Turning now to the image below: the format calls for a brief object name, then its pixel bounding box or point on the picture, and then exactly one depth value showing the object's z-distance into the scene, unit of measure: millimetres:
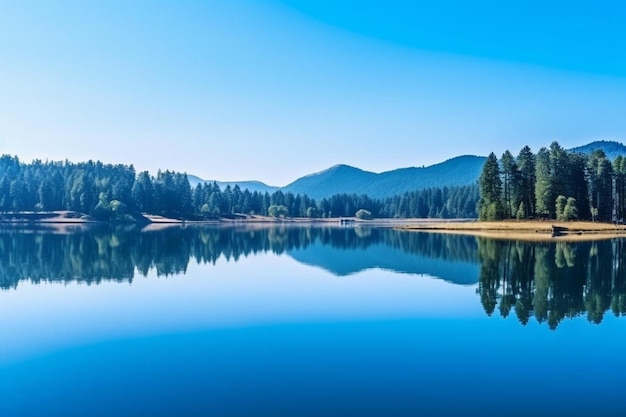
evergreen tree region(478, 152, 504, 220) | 111938
